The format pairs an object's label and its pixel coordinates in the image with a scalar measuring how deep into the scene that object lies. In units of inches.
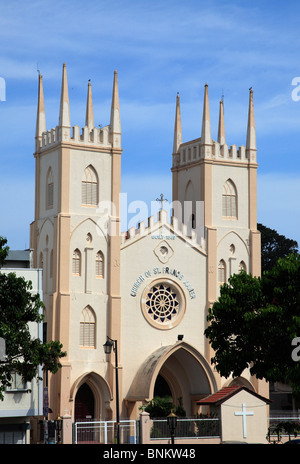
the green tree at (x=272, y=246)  3784.5
